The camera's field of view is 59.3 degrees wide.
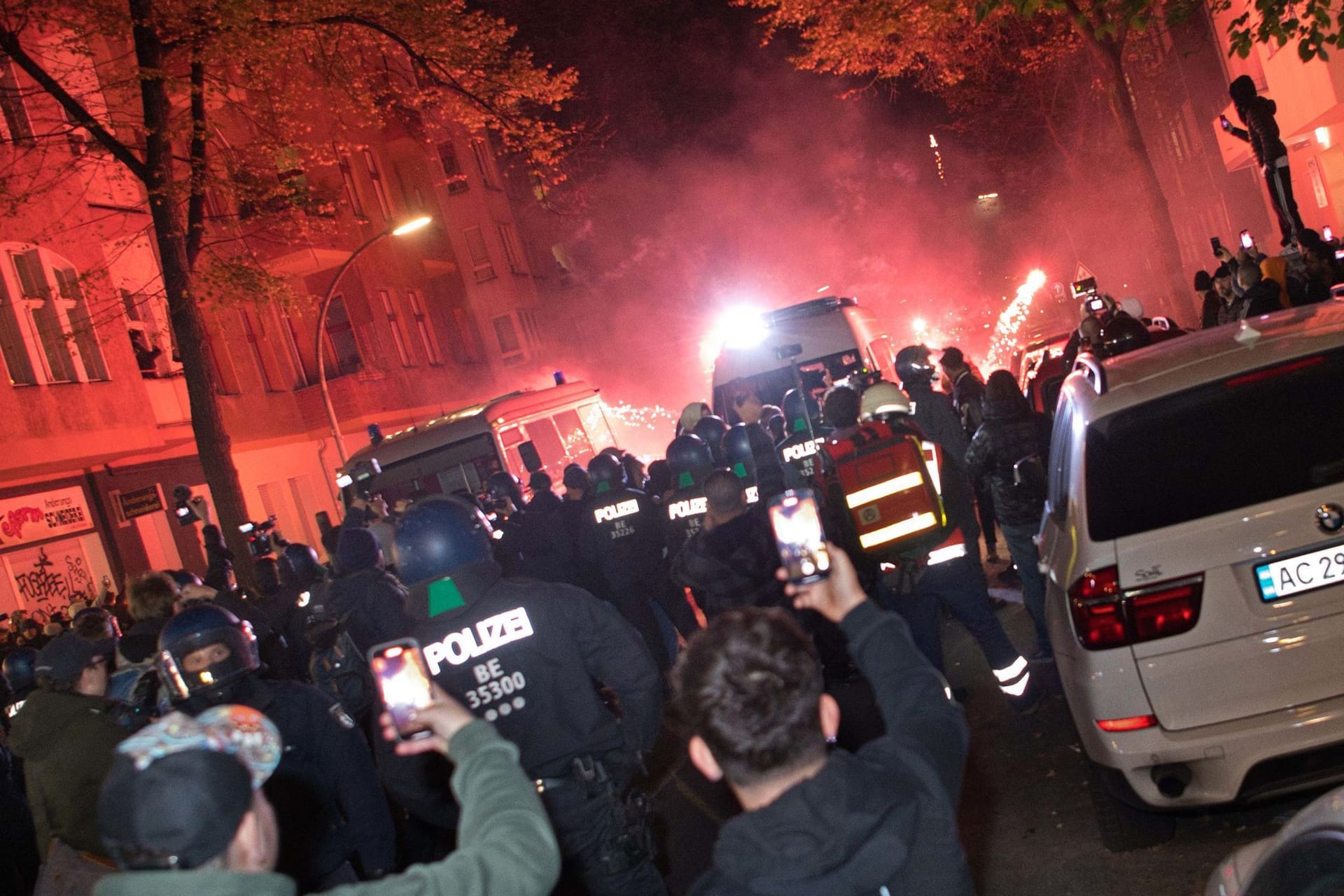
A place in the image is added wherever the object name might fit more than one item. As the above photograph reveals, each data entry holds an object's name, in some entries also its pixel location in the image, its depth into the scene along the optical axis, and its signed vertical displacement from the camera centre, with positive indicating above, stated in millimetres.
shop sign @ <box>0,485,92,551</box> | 15445 +982
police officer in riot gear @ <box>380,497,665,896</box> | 3723 -732
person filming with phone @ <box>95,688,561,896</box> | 1830 -465
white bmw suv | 3727 -1046
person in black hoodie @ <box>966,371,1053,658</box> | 7102 -940
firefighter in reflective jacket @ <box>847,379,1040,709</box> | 6121 -1377
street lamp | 16703 +3066
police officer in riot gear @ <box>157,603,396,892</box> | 3908 -745
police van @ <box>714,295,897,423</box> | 14227 +134
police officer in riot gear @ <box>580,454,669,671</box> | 8461 -856
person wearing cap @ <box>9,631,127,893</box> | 4367 -607
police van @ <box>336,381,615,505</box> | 14562 +206
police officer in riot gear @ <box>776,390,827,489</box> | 8852 -671
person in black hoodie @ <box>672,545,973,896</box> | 1958 -715
